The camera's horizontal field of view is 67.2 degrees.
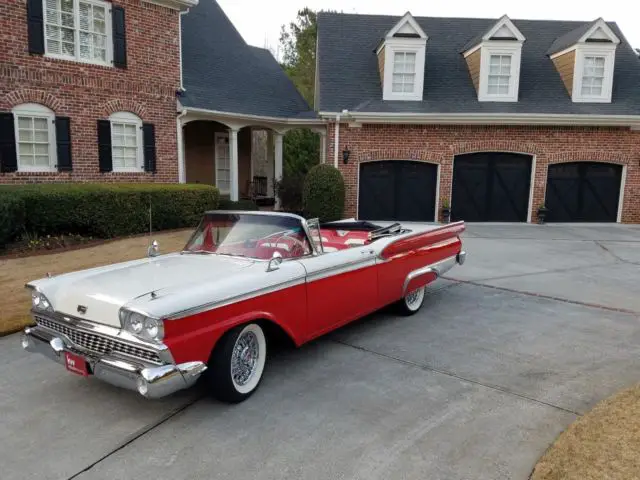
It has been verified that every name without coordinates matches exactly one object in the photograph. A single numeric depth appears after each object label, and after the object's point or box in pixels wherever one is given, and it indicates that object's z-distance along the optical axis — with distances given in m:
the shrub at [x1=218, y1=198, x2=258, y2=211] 13.98
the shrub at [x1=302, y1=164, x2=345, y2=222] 14.00
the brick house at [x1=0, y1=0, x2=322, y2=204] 10.23
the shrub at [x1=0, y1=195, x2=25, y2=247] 8.38
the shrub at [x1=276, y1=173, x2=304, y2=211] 16.44
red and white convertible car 3.03
